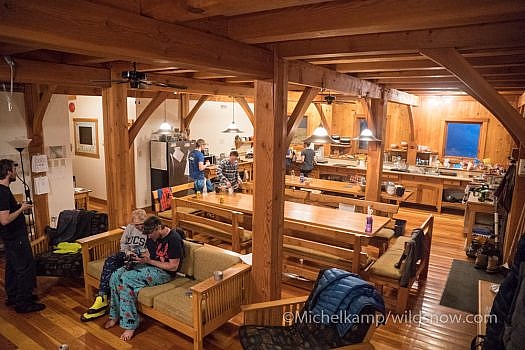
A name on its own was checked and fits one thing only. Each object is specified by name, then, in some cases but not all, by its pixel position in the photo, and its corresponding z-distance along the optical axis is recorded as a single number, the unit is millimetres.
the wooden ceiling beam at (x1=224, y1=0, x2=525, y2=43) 1772
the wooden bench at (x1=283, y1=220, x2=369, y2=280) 4066
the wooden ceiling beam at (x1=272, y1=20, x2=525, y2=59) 2166
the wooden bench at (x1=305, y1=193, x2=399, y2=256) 5004
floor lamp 4756
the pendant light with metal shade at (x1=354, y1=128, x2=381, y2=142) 5770
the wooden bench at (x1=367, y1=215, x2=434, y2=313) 3824
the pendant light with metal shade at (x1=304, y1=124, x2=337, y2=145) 5793
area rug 4230
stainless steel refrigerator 7824
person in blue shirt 7129
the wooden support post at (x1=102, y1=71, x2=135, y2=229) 4336
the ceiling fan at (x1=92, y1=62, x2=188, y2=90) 3723
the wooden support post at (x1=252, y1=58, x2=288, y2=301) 3070
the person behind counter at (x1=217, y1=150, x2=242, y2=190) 6457
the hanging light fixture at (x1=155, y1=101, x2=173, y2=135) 7627
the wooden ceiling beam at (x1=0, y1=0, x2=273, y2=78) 1493
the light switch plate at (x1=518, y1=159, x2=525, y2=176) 4344
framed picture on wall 8203
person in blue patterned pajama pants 3436
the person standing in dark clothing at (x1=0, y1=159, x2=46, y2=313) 3537
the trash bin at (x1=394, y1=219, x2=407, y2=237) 6016
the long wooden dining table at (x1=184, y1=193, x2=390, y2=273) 4238
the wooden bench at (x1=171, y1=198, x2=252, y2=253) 4992
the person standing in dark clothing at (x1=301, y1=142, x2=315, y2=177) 8859
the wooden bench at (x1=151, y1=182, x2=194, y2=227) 5866
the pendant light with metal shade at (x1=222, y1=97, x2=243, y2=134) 8560
